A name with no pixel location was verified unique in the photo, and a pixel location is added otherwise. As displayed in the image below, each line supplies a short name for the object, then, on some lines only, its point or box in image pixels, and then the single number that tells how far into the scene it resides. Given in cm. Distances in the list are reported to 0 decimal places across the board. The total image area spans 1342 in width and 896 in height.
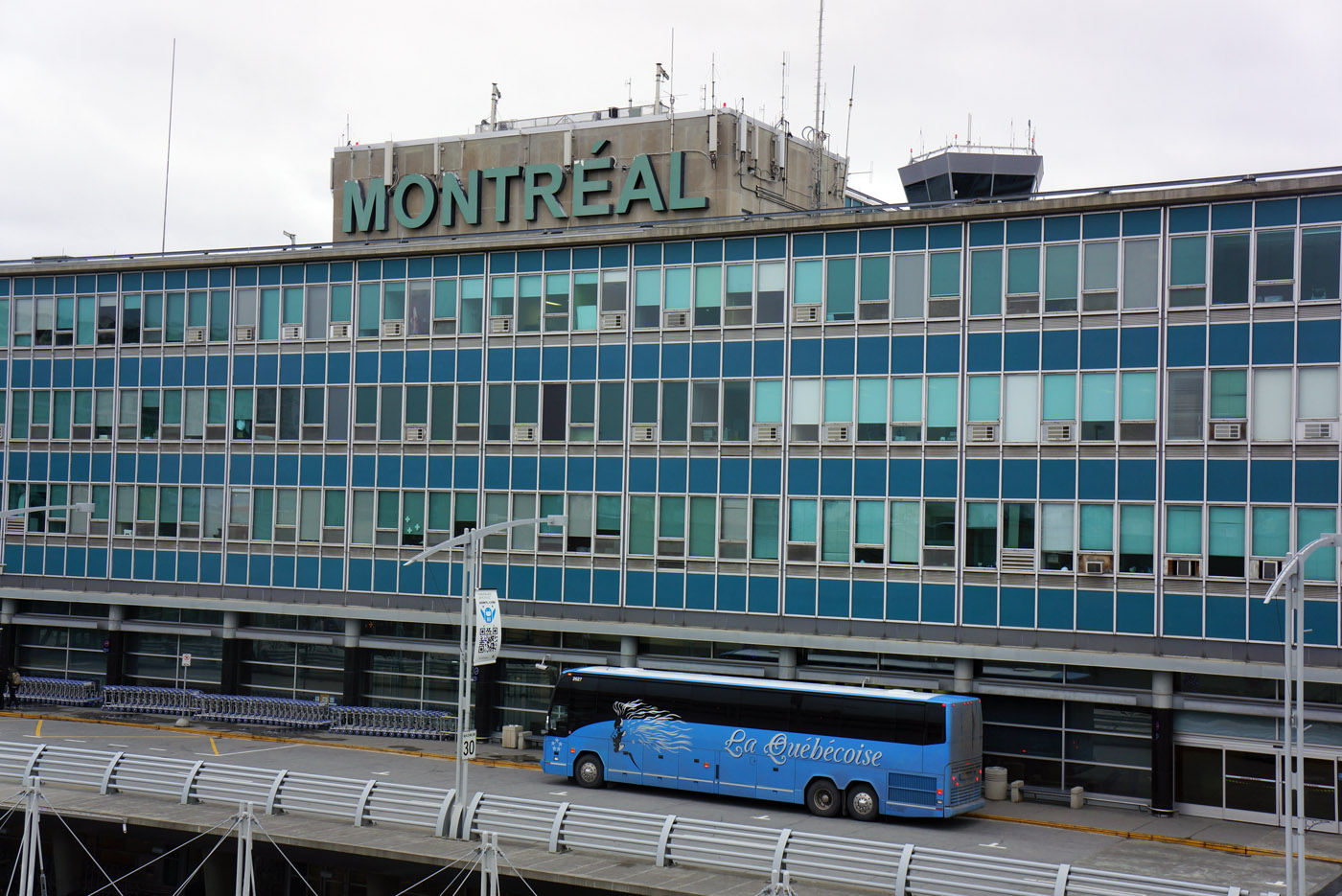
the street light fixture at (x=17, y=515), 4277
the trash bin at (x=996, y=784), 3819
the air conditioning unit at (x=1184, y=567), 3691
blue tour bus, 3459
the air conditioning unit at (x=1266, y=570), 3597
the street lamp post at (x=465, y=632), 3053
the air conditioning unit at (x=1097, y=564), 3800
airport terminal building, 3688
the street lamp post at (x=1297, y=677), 2367
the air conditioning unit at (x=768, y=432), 4259
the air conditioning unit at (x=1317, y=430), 3553
